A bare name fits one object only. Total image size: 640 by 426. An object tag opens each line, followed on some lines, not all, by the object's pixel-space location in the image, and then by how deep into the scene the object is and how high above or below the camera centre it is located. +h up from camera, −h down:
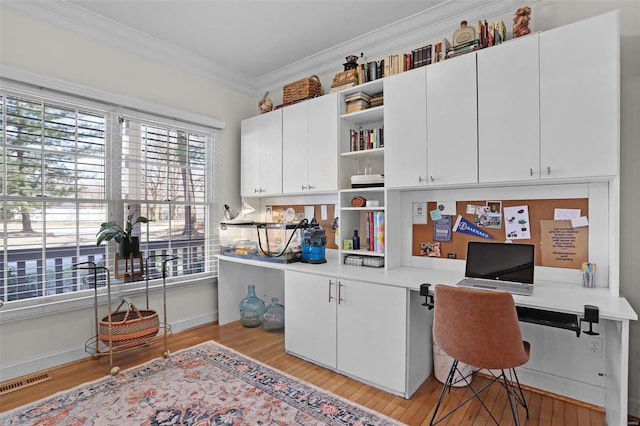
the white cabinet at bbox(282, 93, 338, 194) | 2.99 +0.61
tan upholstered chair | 1.63 -0.58
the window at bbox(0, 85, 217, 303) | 2.50 +0.21
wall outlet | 2.13 -0.85
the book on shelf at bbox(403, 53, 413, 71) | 2.63 +1.15
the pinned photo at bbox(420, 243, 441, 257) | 2.71 -0.31
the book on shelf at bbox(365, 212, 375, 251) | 2.86 -0.18
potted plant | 2.65 -0.19
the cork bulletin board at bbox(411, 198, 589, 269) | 2.18 -0.15
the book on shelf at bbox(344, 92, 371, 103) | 2.87 +0.97
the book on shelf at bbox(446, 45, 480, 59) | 2.31 +1.10
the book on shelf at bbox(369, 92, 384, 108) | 2.82 +0.93
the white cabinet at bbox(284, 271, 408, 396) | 2.26 -0.85
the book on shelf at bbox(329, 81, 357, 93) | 2.92 +1.09
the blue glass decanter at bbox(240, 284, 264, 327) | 3.67 -1.07
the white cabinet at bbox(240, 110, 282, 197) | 3.46 +0.60
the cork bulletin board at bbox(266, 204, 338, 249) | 3.40 -0.05
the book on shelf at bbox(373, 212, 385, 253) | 2.75 -0.17
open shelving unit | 2.81 +0.39
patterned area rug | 2.01 -1.22
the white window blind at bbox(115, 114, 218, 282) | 3.14 +0.26
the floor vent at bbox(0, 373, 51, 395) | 2.34 -1.22
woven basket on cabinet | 3.30 +1.20
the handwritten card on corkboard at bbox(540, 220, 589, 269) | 2.17 -0.22
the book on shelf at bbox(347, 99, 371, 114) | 2.87 +0.90
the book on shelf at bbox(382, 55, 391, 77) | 2.74 +1.16
